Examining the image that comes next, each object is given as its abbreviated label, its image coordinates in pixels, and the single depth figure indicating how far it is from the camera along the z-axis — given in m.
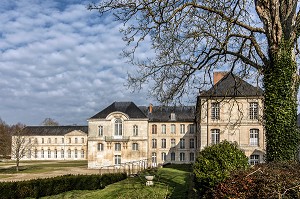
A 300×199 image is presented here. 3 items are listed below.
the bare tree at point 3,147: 48.41
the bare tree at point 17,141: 40.92
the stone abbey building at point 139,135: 44.16
